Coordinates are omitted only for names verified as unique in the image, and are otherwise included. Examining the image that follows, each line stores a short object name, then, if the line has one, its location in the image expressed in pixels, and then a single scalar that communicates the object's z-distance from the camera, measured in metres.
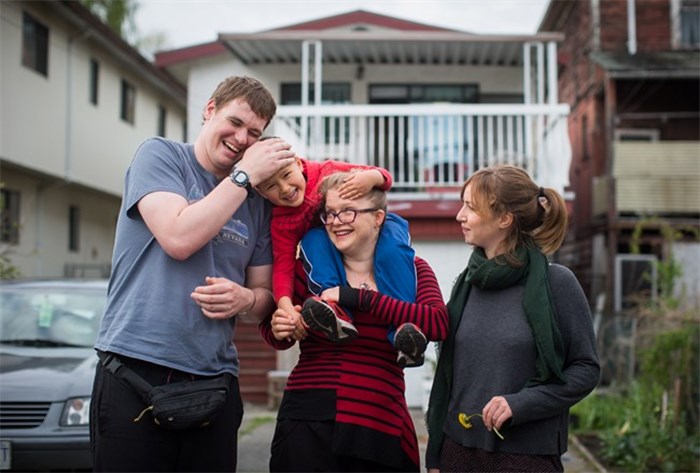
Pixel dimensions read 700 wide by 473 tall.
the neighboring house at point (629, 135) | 14.22
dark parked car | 5.14
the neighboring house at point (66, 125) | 14.16
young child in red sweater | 2.55
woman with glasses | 2.51
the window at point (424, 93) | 13.88
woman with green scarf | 2.58
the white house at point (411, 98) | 10.05
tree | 26.09
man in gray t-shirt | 2.42
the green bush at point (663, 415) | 6.23
